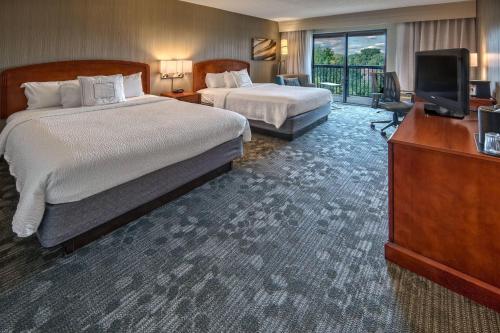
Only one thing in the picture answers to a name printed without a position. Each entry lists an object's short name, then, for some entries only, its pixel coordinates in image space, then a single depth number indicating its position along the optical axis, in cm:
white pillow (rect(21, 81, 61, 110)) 358
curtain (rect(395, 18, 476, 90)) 580
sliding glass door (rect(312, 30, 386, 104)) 739
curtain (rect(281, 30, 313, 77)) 793
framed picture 735
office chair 473
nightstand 512
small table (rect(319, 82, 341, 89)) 825
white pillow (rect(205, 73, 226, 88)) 600
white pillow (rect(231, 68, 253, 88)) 619
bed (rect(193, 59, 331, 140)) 458
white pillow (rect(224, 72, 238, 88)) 612
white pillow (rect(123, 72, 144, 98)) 436
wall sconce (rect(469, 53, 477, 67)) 482
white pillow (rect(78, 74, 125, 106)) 368
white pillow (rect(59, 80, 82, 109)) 364
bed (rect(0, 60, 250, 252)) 187
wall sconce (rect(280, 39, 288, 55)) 817
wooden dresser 147
